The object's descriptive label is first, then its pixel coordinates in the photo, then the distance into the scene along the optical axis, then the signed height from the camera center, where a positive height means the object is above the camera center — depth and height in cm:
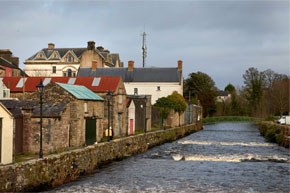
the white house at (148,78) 7538 +622
